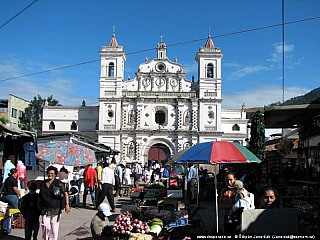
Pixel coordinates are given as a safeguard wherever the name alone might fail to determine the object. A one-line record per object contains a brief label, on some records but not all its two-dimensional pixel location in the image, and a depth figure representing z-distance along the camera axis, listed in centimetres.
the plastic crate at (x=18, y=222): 897
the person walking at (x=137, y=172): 1903
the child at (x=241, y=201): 625
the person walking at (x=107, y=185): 1131
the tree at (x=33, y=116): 4731
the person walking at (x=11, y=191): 884
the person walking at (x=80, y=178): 1638
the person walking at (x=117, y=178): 1639
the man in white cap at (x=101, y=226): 614
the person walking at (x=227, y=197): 716
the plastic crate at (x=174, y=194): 1048
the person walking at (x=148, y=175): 2075
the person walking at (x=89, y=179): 1294
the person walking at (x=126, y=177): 1900
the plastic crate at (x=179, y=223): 740
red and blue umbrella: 750
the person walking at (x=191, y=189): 1267
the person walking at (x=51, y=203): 662
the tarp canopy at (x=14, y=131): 1071
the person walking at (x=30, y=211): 691
